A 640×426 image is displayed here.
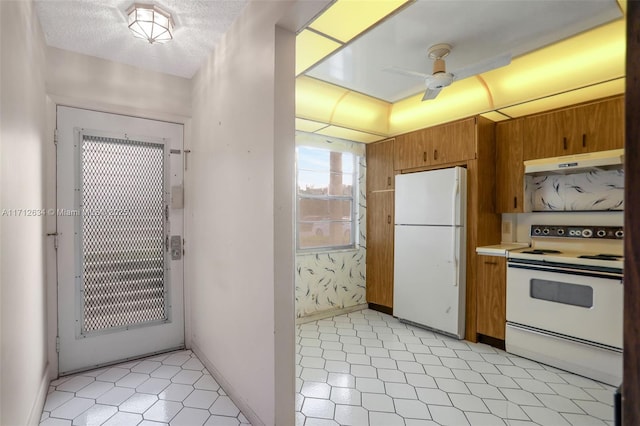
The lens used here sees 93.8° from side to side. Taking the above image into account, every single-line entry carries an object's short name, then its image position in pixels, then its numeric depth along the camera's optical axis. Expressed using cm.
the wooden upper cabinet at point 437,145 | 317
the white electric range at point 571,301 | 233
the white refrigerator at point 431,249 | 315
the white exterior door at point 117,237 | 241
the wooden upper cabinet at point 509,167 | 313
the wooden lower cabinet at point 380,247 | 395
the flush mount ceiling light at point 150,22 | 183
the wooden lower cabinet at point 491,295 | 294
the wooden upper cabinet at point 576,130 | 258
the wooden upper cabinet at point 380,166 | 397
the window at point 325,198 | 379
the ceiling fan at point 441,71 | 233
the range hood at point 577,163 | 249
